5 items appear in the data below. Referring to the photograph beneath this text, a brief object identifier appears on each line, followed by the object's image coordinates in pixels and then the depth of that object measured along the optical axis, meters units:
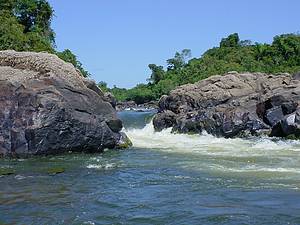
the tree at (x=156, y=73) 139.25
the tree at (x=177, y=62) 132.12
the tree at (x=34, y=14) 49.84
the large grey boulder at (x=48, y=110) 20.66
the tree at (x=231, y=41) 125.75
